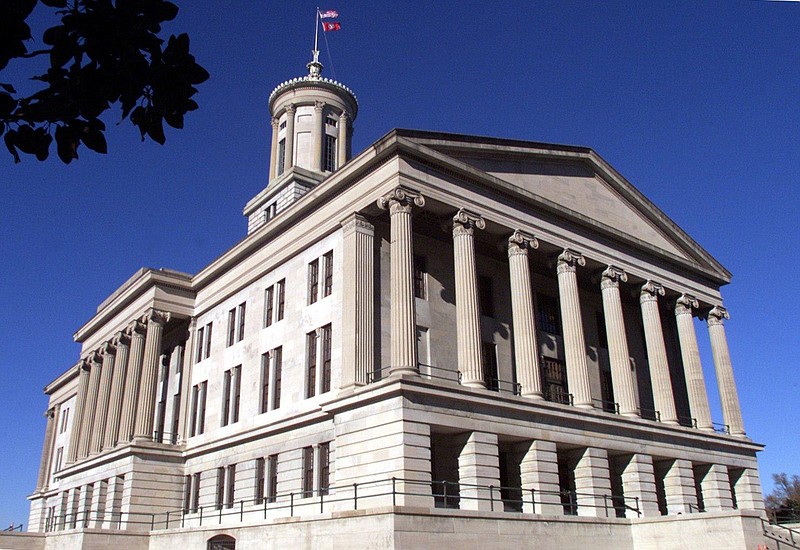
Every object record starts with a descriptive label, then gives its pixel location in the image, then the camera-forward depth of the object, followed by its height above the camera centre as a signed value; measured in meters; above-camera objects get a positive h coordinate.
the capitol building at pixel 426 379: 28.44 +9.92
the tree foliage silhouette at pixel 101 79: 5.46 +3.64
